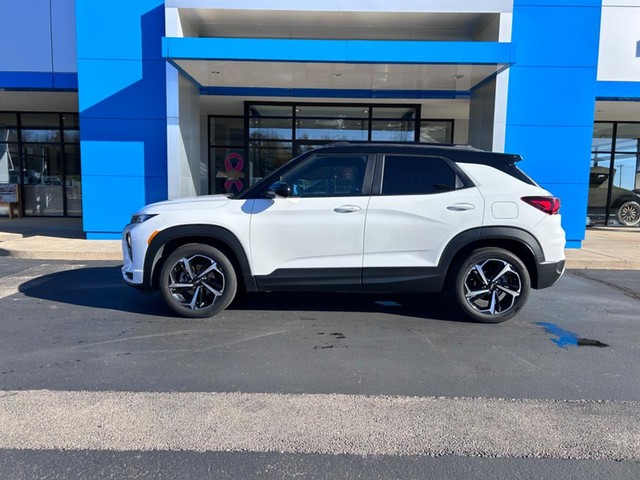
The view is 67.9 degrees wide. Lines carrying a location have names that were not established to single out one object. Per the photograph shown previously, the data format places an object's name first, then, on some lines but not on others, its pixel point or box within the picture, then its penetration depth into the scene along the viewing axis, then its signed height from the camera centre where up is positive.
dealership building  9.56 +2.48
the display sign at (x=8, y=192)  15.76 -0.39
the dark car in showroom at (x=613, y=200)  15.88 -0.21
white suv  5.02 -0.48
